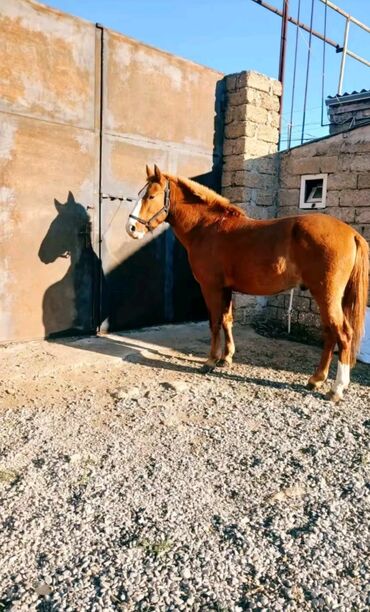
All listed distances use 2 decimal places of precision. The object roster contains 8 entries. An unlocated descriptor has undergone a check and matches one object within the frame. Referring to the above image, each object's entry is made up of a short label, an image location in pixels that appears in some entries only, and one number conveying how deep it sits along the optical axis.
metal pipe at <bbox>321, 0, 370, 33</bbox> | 8.06
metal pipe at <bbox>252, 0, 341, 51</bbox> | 6.59
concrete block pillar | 5.90
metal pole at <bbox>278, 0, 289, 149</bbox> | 6.28
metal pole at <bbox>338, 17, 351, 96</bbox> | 8.75
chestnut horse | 3.71
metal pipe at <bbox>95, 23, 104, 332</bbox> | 4.94
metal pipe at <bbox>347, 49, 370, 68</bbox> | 9.08
